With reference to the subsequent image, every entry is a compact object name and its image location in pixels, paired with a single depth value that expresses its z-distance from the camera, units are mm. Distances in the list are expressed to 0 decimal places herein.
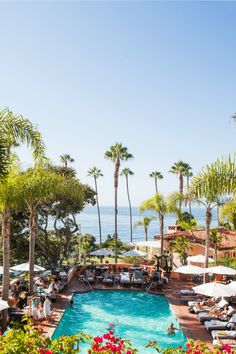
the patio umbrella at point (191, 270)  20577
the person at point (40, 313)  15523
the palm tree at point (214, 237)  26031
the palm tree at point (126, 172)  57897
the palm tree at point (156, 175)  57750
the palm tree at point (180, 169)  55188
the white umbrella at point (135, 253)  28050
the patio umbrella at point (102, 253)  28494
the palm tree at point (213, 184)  16031
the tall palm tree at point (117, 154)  42312
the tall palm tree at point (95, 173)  53400
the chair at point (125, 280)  23373
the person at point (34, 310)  15469
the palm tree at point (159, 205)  31766
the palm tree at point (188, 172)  55475
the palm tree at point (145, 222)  46966
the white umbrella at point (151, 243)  30516
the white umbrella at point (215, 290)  15586
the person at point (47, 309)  15508
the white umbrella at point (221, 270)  19141
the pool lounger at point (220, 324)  14047
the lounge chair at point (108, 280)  23469
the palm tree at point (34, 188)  15586
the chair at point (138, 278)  23352
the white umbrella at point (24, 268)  20225
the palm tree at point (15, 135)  8570
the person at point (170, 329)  14859
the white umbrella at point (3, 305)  12419
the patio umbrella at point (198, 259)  23441
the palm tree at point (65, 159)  45469
